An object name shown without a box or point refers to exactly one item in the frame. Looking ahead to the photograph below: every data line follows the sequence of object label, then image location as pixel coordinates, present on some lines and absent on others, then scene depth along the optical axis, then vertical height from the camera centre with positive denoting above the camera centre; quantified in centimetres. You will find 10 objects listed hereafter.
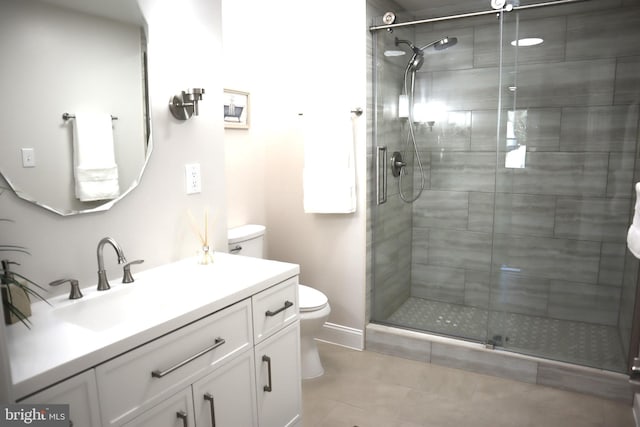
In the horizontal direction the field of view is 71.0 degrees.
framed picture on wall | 291 +33
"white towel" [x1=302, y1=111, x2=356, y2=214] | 292 -2
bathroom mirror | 149 +25
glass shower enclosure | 274 -11
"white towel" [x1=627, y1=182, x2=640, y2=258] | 168 -30
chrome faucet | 169 -38
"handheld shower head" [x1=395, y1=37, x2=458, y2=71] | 324 +79
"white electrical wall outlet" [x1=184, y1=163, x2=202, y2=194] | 211 -8
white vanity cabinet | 118 -58
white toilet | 260 -86
